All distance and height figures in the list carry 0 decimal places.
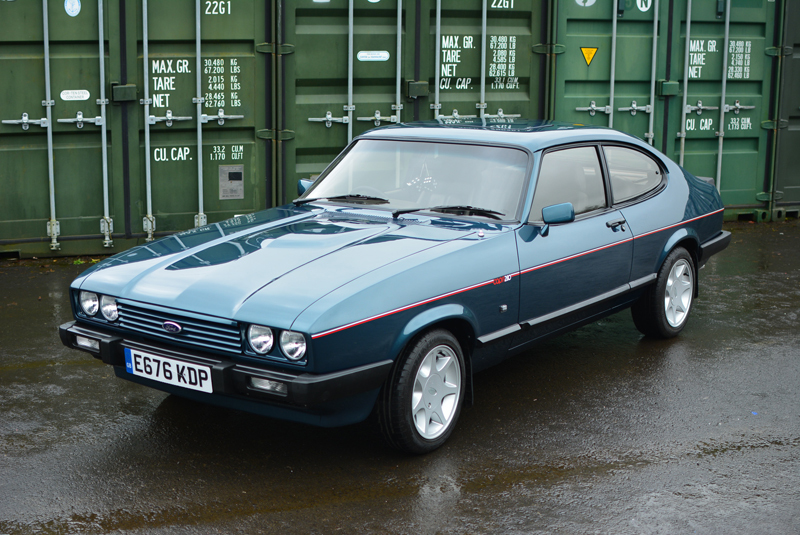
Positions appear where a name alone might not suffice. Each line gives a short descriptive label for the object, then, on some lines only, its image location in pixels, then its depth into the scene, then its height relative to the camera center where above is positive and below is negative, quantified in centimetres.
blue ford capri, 370 -70
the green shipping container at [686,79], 975 +60
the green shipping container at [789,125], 1052 +10
